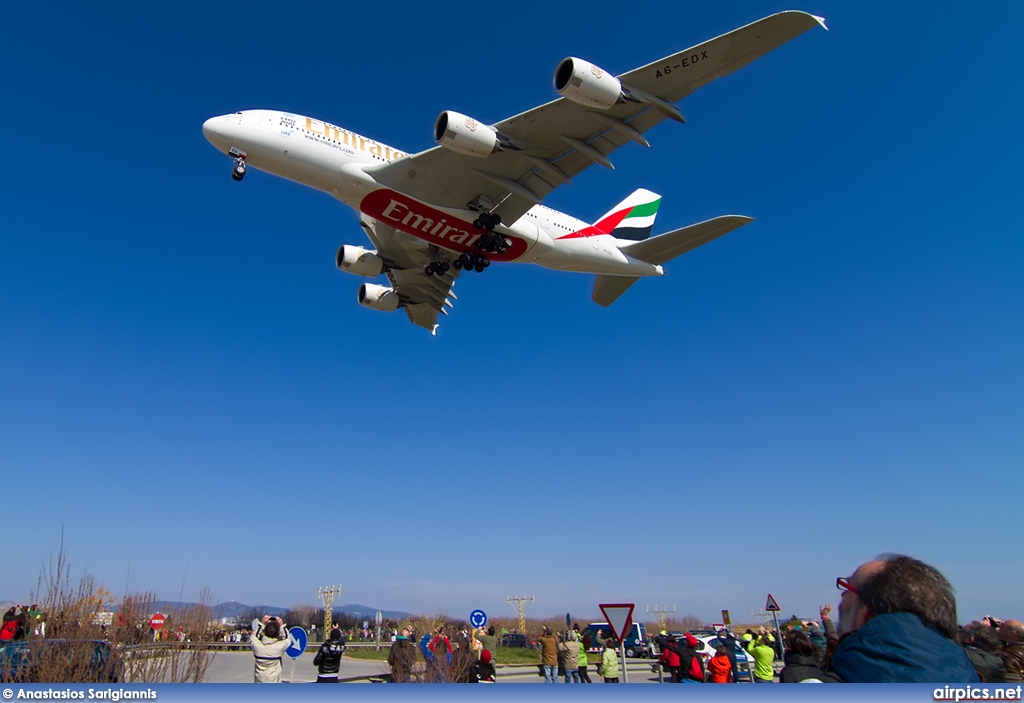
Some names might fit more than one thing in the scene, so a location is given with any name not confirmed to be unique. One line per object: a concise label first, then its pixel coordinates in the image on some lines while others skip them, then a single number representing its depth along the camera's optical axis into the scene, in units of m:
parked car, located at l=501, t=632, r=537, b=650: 42.28
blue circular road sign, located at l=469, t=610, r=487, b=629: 15.96
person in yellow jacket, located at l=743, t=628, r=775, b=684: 13.64
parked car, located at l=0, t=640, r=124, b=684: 8.30
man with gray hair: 2.67
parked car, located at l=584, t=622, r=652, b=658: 39.44
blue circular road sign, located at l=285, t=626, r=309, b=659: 11.15
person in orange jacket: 13.18
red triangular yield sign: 12.24
